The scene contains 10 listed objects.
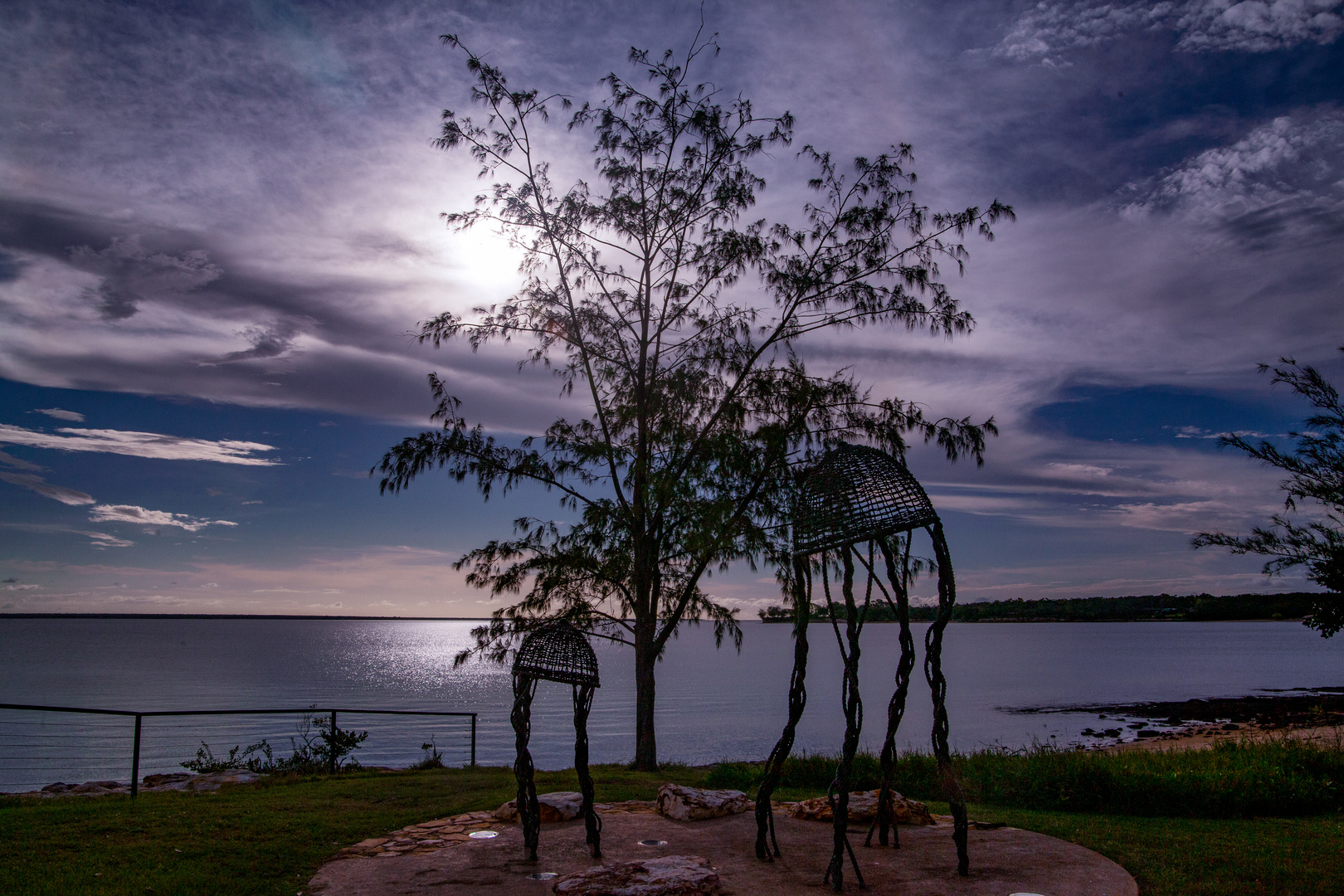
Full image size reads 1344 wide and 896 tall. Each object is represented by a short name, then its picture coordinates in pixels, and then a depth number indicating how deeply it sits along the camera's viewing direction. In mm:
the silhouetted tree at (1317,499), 12039
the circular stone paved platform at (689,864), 5809
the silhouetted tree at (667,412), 13055
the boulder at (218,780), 12158
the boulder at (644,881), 5465
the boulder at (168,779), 15191
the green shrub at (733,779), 11398
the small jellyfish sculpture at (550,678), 7004
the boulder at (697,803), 8414
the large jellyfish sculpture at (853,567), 6285
